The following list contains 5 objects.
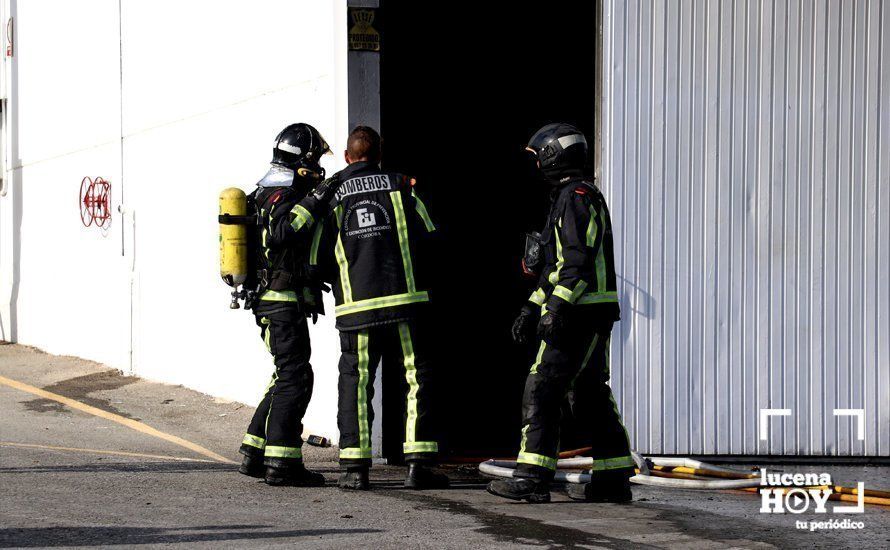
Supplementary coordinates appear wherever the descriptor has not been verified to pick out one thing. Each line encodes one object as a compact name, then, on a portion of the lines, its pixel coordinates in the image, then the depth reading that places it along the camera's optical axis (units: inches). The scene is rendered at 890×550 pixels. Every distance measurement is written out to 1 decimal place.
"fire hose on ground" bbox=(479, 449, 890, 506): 579.2
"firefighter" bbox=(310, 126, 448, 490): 578.2
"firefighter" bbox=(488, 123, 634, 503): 544.7
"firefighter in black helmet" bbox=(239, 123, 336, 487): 582.6
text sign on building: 652.1
